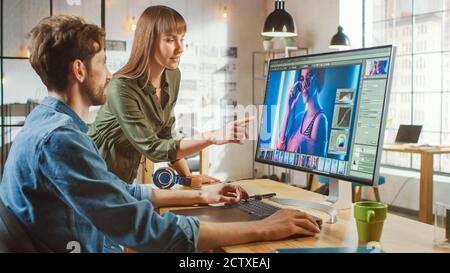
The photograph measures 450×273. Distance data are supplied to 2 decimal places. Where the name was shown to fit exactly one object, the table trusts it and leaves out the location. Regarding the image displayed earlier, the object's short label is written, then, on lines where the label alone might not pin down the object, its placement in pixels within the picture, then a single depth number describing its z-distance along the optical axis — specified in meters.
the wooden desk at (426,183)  3.81
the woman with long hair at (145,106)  1.67
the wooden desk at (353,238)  0.99
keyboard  1.21
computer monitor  1.11
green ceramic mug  1.00
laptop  4.37
